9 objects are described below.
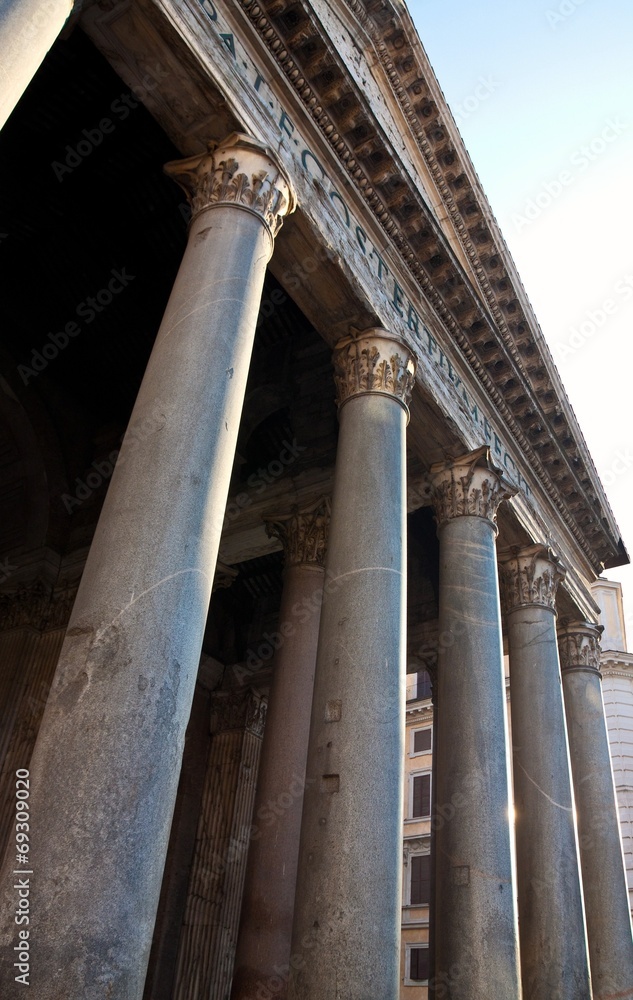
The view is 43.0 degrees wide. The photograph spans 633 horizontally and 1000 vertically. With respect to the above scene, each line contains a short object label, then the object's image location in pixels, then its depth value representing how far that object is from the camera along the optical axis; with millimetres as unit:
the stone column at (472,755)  7730
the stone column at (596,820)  11398
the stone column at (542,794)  9594
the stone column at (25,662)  10891
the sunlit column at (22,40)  4504
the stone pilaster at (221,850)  12570
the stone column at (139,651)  3768
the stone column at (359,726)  5609
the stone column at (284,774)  8492
